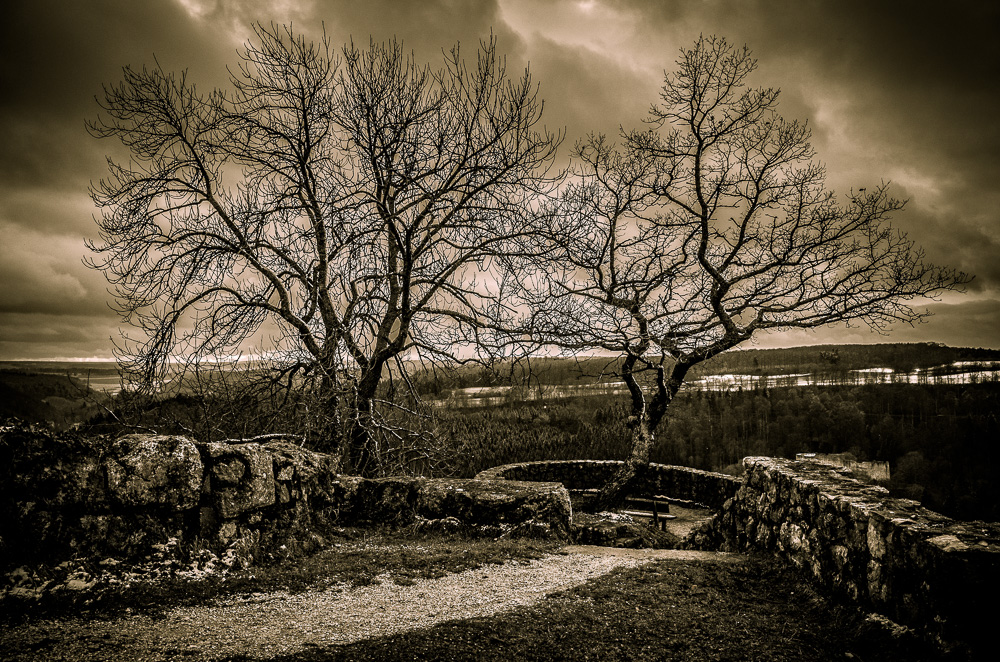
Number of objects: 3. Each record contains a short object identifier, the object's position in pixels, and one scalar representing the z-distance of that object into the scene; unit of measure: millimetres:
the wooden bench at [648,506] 11602
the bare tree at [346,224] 8469
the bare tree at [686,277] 10195
